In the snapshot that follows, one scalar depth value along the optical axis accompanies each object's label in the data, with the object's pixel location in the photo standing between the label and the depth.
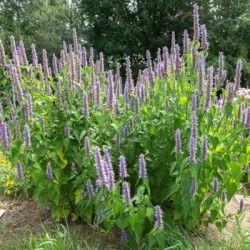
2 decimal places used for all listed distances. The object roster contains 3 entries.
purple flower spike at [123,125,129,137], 2.25
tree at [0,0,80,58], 12.99
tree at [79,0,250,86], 12.16
